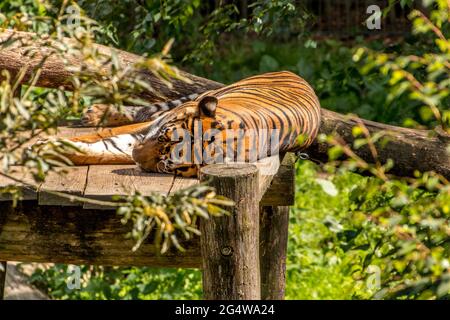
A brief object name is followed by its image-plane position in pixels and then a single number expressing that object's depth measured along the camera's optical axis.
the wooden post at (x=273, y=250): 9.40
